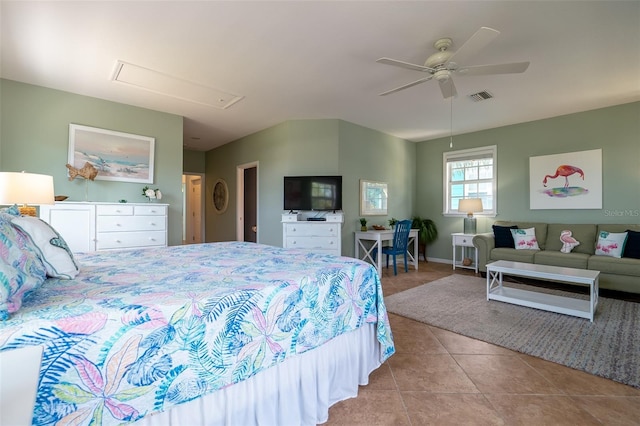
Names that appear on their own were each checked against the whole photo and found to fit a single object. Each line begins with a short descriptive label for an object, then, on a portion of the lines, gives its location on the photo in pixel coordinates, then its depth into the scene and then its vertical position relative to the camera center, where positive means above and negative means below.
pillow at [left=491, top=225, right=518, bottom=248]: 4.39 -0.37
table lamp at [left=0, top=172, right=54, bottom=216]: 2.20 +0.18
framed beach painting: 3.54 +0.80
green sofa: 3.29 -0.57
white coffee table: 2.73 -0.97
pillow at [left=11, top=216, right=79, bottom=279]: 1.26 -0.18
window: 5.26 +0.72
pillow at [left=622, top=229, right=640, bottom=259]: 3.40 -0.40
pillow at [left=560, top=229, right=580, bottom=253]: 4.01 -0.42
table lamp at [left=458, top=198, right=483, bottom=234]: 5.03 +0.07
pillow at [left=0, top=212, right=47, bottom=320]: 0.81 -0.20
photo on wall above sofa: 4.20 +0.53
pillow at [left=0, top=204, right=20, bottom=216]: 1.40 +0.00
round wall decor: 6.34 +0.38
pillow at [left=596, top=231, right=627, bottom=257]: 3.59 -0.39
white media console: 4.39 -0.34
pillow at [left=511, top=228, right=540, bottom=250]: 4.25 -0.40
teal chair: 4.69 -0.49
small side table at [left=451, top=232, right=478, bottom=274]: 4.93 -0.64
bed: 0.82 -0.49
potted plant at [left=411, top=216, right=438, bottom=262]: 5.91 -0.37
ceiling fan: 2.16 +1.29
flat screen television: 4.57 +0.34
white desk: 4.56 -0.51
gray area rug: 2.01 -1.06
